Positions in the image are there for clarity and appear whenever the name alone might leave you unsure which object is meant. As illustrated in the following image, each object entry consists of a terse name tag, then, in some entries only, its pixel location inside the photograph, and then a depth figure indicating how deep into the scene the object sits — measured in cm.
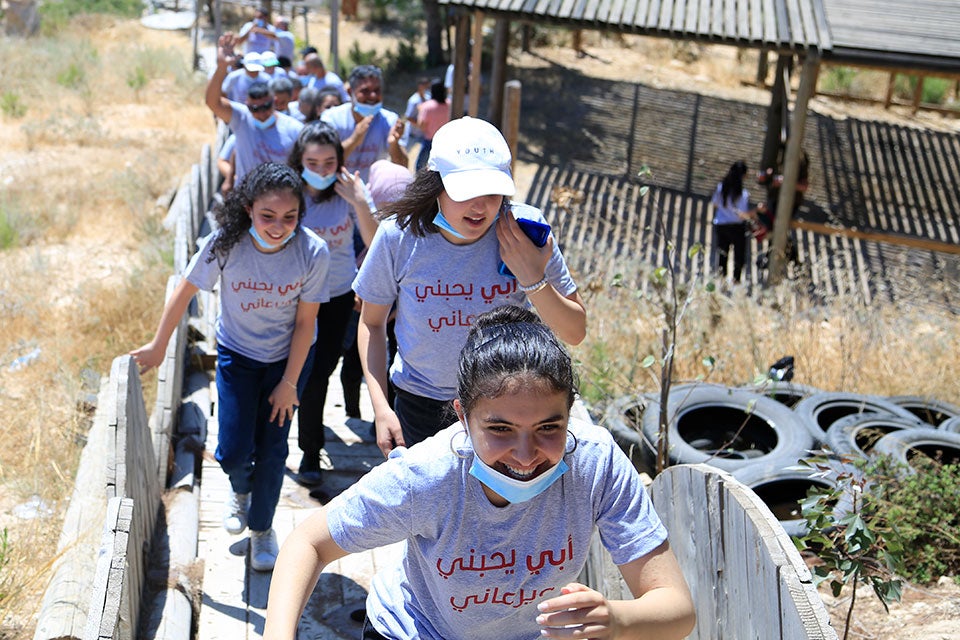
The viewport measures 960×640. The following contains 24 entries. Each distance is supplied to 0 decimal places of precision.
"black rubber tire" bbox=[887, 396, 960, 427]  648
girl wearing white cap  326
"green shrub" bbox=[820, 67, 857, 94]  2428
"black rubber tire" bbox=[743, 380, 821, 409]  657
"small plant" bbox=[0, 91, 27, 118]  1648
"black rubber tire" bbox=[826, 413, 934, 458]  579
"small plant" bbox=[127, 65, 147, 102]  1953
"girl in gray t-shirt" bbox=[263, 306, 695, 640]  226
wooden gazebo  1170
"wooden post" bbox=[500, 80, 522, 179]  970
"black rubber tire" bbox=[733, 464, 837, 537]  539
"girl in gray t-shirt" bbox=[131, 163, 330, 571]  418
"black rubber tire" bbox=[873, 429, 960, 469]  558
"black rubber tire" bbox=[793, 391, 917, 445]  623
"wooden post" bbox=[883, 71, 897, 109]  2114
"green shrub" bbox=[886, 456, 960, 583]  455
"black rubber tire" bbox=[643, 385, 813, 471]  574
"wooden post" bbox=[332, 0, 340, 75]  1512
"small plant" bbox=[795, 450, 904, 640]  336
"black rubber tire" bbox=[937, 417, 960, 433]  607
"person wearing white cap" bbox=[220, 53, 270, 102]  931
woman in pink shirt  1022
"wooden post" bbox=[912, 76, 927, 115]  2164
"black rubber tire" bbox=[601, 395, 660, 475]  577
